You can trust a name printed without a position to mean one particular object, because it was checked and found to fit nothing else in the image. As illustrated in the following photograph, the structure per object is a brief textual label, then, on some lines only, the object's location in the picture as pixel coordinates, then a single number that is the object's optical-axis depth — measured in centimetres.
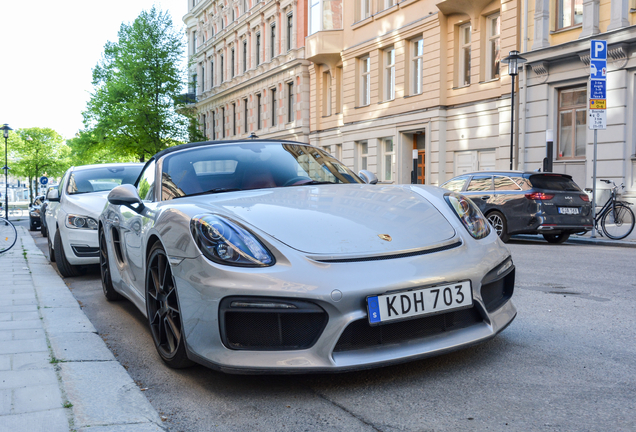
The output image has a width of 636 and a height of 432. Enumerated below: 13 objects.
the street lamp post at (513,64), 1703
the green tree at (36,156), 7381
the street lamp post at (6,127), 3952
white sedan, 751
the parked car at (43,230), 1732
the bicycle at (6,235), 1062
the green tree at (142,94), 3825
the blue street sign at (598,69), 1302
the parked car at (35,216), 2269
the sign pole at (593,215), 1272
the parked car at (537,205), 1201
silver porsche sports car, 288
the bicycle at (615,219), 1233
